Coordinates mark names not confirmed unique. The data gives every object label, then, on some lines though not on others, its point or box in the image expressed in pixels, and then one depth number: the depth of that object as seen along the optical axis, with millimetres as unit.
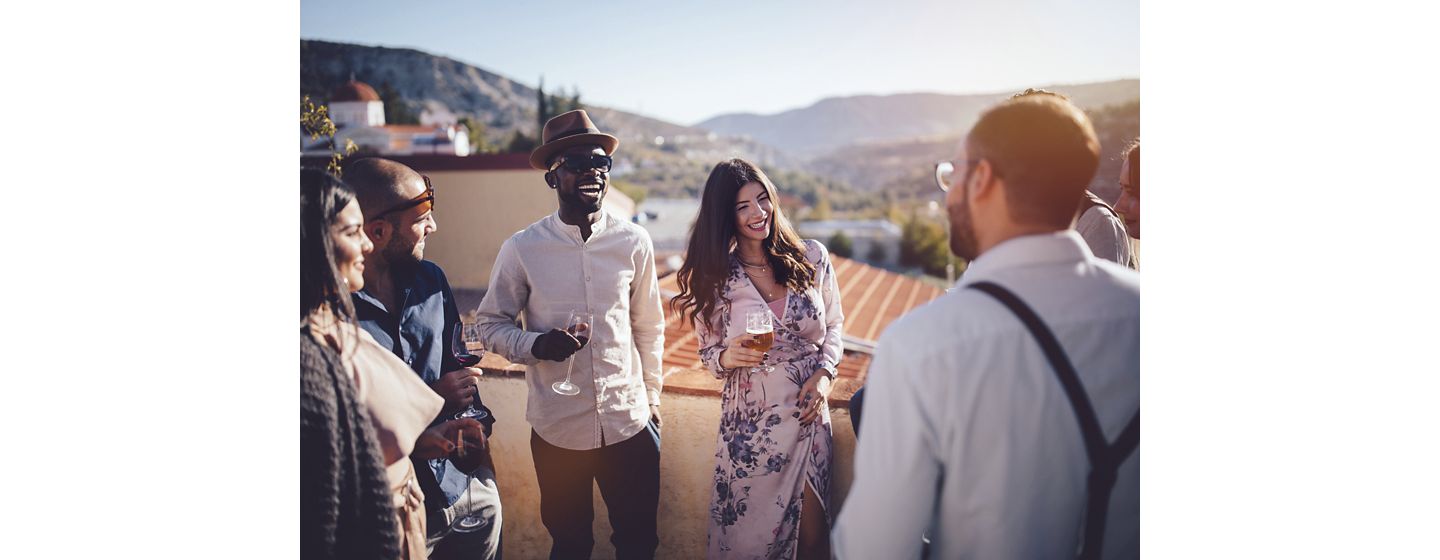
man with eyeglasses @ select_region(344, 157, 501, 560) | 1805
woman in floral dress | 2104
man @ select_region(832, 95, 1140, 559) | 1175
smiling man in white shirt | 2109
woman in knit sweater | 1391
